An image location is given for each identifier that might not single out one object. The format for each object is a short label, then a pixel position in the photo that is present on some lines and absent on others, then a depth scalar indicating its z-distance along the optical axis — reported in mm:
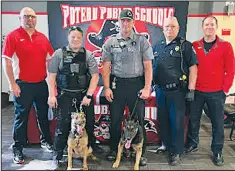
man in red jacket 2596
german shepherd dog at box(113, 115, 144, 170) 2545
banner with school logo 3451
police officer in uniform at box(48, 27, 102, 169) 2482
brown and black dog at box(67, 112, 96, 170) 2488
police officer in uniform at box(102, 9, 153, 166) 2516
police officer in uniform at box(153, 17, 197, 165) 2596
